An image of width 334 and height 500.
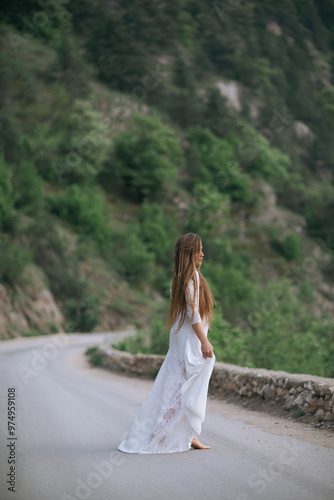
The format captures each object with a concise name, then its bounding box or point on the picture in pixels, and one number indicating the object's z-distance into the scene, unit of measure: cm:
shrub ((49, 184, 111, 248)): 5569
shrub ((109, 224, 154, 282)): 5471
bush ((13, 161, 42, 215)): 4847
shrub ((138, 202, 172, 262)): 6200
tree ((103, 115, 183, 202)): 7050
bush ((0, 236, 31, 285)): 3703
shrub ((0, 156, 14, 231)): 4197
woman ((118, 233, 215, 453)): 557
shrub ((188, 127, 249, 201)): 7838
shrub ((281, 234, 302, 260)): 7362
